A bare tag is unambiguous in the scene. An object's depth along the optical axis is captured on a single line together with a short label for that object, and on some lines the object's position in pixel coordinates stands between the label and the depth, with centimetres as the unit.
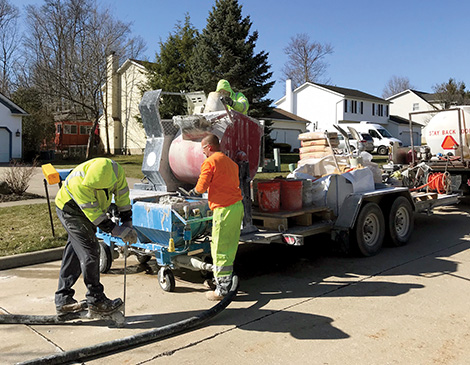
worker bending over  427
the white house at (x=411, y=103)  5728
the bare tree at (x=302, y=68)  5884
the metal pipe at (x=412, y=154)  1142
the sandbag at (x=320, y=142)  854
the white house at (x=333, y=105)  4716
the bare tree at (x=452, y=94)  4734
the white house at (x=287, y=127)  4206
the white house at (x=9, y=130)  2916
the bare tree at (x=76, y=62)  3534
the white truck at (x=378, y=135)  3544
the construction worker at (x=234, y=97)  637
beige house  3862
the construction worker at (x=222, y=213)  502
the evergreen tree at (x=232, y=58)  2569
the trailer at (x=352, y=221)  609
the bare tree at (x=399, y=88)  7488
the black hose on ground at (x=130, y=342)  361
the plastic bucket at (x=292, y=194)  657
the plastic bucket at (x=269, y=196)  648
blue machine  510
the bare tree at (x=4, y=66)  4559
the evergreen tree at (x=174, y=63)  3014
